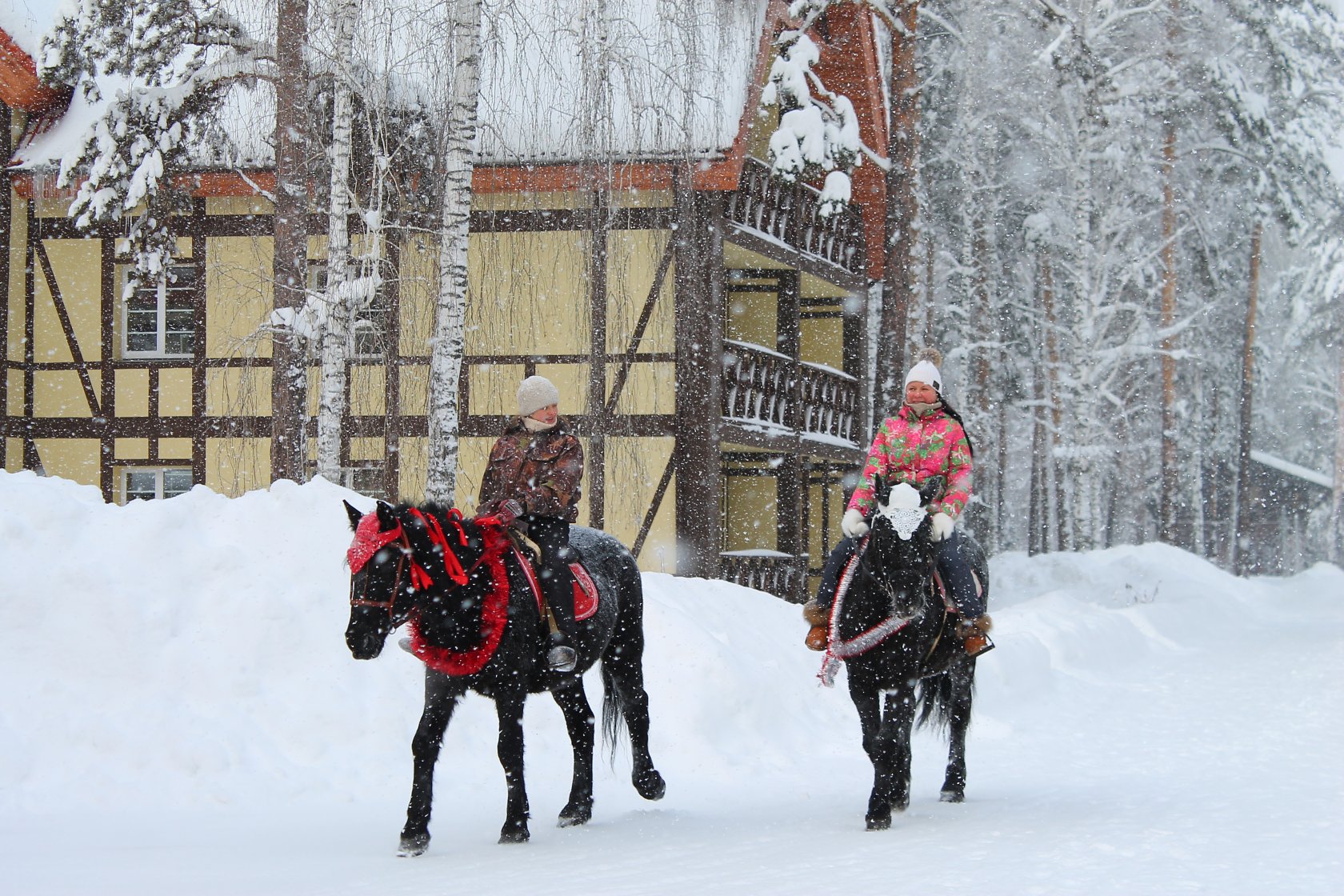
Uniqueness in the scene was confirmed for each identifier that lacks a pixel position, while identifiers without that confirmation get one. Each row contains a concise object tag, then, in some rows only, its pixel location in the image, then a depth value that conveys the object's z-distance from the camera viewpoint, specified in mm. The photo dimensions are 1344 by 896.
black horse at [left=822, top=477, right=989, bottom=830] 14516
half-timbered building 35687
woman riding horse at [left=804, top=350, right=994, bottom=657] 15586
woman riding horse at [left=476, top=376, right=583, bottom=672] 14227
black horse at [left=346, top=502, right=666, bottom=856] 12305
